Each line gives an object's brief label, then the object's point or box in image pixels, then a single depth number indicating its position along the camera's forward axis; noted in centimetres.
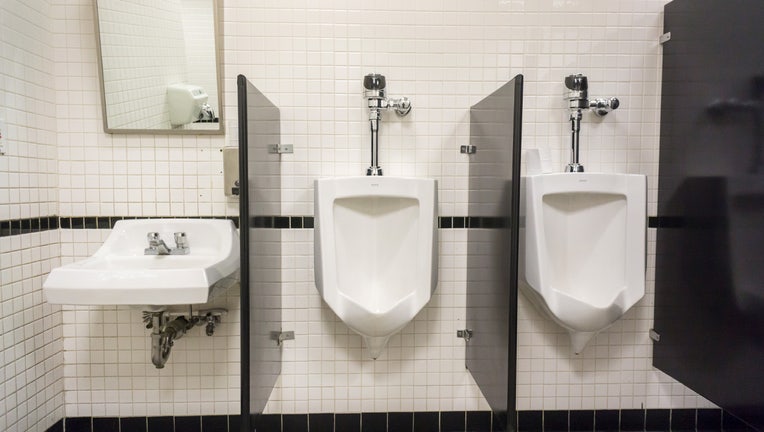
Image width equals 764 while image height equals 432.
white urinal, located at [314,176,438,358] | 148
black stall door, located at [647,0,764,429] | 133
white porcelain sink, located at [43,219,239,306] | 123
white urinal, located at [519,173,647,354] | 152
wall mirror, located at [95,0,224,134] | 162
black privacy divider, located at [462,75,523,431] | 120
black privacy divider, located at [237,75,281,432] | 117
